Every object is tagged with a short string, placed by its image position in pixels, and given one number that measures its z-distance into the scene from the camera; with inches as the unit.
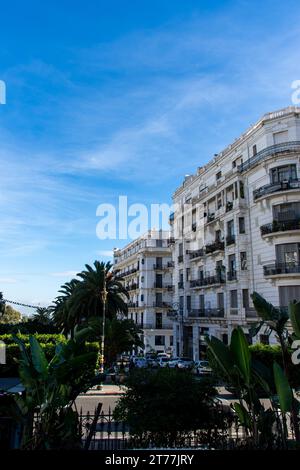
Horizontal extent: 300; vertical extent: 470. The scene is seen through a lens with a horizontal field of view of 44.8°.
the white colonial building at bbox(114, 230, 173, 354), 2214.6
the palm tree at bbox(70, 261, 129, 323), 1403.8
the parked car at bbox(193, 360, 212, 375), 1060.7
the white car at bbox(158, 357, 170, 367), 1345.7
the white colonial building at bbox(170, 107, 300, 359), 1123.9
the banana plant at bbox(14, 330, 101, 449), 281.4
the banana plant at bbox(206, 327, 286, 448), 284.0
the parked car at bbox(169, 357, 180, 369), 1216.8
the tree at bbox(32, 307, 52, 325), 3193.7
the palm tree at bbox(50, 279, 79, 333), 1512.1
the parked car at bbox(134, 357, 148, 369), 1287.9
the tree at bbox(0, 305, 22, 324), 3720.0
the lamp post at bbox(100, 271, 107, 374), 1032.2
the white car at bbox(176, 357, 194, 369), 1200.9
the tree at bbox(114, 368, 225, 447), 311.1
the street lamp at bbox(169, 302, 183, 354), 1738.4
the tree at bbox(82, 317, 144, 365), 1181.7
